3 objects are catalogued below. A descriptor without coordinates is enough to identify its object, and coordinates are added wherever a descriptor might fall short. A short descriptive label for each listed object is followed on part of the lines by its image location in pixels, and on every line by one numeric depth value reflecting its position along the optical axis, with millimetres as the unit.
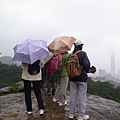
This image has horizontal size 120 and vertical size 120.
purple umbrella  5320
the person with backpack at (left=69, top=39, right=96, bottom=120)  5258
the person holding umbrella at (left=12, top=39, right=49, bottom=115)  5355
